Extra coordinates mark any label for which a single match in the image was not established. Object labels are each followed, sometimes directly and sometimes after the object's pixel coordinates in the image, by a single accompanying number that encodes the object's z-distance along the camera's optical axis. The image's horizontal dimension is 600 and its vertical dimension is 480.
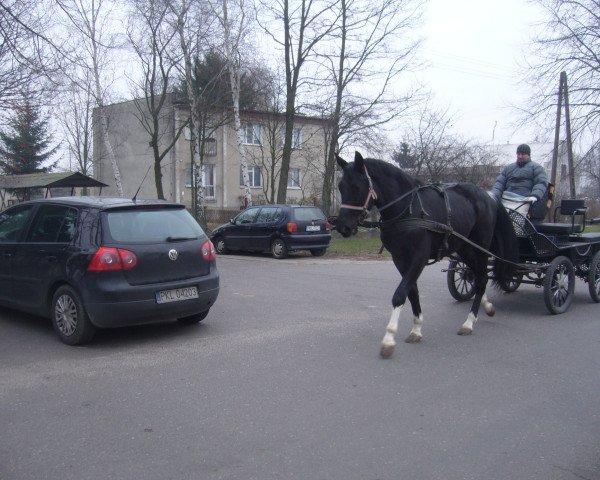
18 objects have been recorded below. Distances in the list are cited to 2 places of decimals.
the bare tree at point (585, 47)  18.88
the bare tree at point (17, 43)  9.69
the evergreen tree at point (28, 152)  41.09
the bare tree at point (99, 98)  27.48
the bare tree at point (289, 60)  24.45
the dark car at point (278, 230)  17.30
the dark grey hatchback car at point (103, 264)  6.53
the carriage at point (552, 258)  8.35
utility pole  20.30
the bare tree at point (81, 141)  45.16
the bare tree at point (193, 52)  26.09
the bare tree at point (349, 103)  25.03
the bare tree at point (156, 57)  25.88
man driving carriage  8.77
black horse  6.23
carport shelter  23.11
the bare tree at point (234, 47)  26.45
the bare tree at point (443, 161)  27.31
